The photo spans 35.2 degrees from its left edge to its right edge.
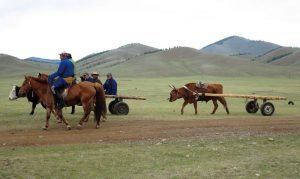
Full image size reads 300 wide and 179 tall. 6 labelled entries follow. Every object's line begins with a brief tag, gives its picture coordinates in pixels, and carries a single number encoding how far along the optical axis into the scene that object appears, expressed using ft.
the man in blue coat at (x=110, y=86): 70.19
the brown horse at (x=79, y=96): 52.54
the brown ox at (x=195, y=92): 73.59
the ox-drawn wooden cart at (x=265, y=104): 70.64
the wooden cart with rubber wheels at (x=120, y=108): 70.23
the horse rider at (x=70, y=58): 52.88
